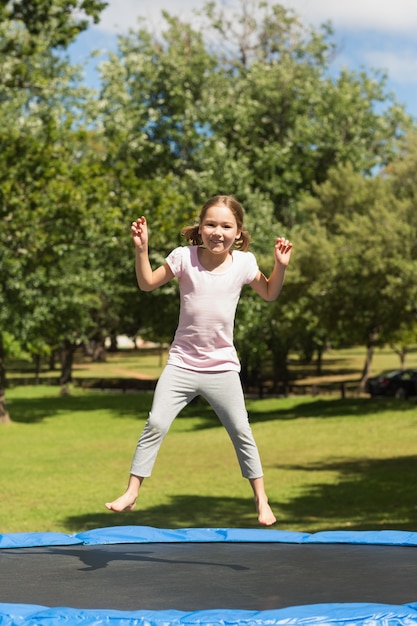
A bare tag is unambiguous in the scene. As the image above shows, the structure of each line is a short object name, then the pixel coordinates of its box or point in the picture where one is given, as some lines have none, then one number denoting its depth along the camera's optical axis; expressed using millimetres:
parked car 31734
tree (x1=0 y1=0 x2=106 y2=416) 22094
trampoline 3766
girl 4719
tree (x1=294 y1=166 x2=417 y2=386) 22047
